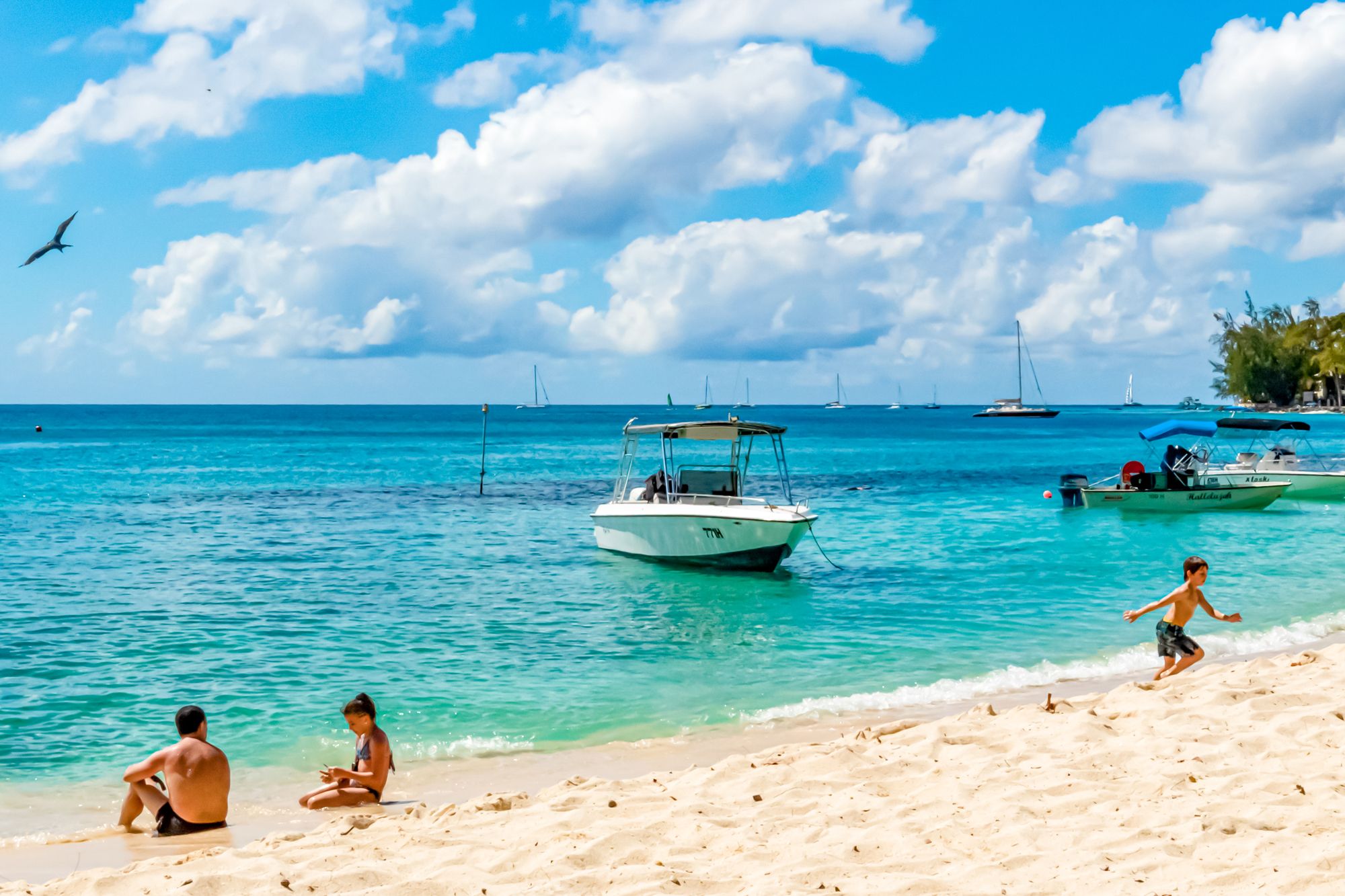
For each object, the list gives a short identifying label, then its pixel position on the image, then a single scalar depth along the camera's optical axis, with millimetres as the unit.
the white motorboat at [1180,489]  31516
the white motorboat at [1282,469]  33469
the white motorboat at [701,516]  20172
